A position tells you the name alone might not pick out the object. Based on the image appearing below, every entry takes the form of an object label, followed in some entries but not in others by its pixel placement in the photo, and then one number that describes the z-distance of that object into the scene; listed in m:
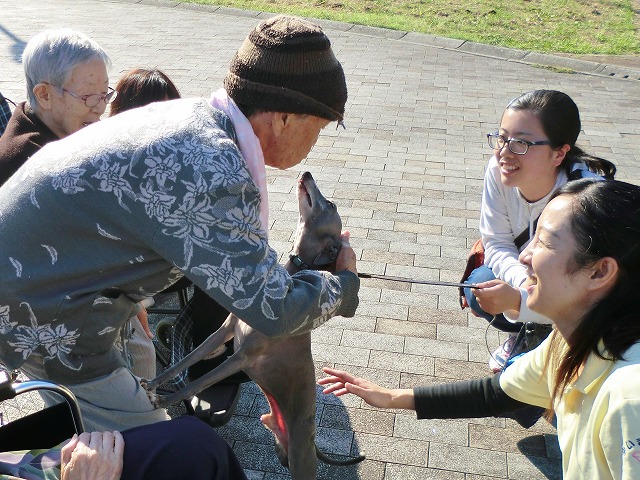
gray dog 2.69
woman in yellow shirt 1.87
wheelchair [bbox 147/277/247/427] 3.27
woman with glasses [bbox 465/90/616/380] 3.16
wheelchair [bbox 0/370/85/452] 2.00
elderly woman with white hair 3.22
